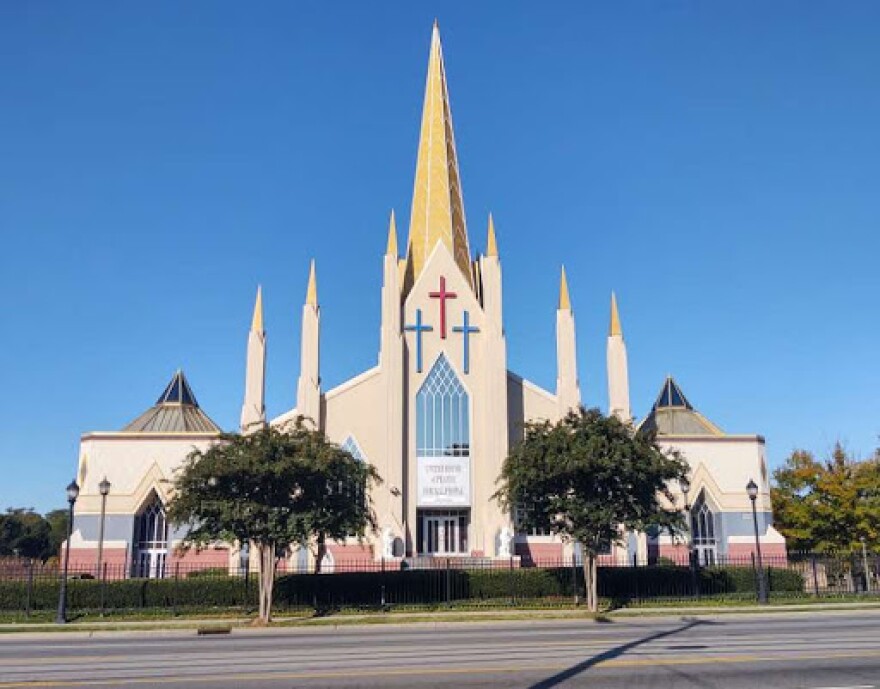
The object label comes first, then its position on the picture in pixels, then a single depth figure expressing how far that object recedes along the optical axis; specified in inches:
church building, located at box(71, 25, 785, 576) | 1752.0
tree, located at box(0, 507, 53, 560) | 3614.7
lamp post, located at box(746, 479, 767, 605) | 1162.6
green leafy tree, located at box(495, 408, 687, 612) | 1120.2
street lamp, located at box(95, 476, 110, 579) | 1245.7
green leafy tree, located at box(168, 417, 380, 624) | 1056.2
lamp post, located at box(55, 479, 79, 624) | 1032.2
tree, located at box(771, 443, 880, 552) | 1743.4
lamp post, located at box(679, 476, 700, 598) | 1227.2
